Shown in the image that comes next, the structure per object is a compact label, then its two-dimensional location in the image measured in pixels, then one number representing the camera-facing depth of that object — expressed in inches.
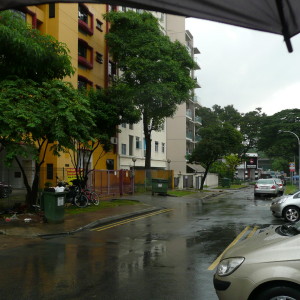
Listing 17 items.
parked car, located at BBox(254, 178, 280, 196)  1208.8
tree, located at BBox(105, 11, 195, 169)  1138.0
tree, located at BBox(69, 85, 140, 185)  857.5
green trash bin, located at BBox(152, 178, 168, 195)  1139.9
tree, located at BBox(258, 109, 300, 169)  2309.3
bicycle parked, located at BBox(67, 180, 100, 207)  738.8
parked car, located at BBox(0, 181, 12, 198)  729.4
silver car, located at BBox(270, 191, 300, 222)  576.1
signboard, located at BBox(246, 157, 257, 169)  2915.4
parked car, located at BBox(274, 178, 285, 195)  1322.1
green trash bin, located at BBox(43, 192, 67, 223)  531.5
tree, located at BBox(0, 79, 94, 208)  510.6
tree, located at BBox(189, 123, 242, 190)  1461.1
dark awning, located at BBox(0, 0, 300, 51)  72.6
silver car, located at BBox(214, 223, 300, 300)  149.9
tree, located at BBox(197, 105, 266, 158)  2716.5
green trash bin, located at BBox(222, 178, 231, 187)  2000.5
